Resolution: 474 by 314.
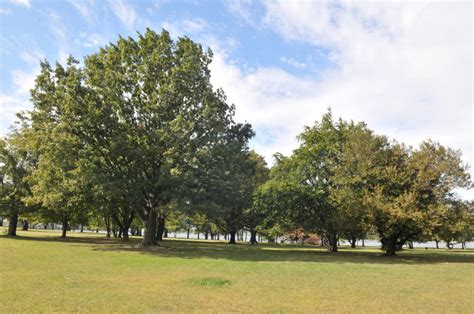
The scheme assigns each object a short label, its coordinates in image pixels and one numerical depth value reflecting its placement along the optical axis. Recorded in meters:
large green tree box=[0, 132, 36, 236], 39.25
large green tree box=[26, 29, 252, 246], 26.80
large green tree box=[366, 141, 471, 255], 26.69
